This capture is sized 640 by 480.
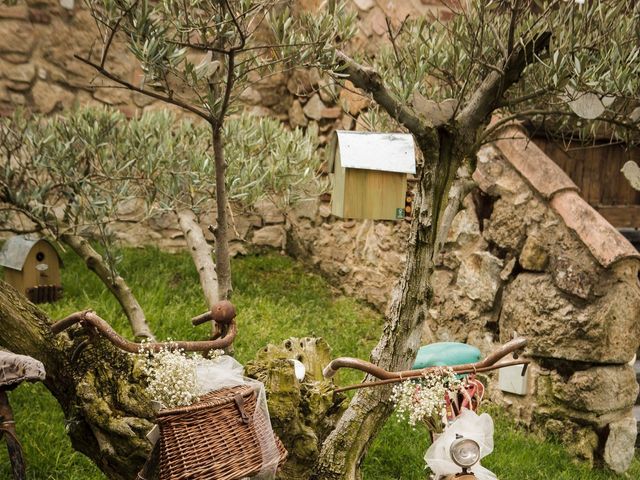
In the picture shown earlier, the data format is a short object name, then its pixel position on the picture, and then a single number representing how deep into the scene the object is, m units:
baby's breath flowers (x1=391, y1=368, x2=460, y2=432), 2.58
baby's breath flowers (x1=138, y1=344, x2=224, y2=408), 2.44
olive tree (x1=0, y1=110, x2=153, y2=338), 3.83
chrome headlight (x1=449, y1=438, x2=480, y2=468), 2.46
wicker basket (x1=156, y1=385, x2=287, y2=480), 2.37
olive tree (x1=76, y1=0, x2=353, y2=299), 2.52
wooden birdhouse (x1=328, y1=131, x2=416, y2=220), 3.58
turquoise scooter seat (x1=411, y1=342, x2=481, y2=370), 4.06
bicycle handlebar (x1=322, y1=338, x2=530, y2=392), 2.64
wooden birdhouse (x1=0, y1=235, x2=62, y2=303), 5.34
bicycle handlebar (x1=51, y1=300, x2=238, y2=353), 2.50
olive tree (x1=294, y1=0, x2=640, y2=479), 2.84
